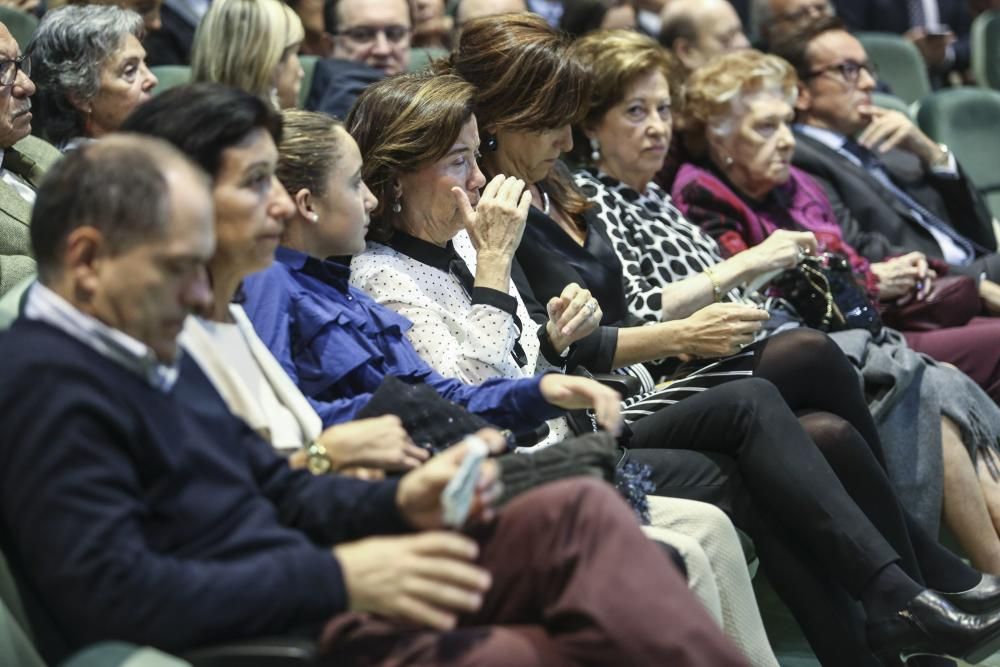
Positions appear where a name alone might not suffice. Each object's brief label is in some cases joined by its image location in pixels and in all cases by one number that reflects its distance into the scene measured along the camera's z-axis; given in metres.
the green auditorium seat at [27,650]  3.33
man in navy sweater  3.34
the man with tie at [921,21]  13.78
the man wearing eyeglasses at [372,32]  9.58
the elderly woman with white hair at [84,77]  6.74
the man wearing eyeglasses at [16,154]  5.81
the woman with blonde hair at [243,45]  7.39
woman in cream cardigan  3.98
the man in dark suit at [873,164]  9.12
